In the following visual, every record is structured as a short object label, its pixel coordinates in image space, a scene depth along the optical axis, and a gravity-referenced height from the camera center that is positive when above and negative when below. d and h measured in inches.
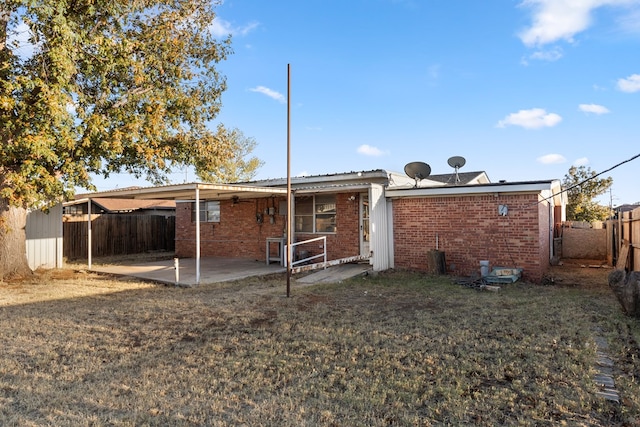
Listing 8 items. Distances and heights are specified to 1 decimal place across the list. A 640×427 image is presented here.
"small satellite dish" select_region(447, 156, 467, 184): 544.3 +70.9
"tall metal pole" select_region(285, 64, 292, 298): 302.2 +60.8
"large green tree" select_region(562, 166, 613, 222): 906.2 +24.9
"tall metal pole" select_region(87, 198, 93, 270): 479.5 -22.0
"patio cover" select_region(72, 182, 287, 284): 354.9 +25.2
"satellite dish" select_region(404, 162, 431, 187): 462.6 +50.2
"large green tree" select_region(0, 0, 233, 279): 326.0 +118.0
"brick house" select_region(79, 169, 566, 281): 384.8 -6.4
